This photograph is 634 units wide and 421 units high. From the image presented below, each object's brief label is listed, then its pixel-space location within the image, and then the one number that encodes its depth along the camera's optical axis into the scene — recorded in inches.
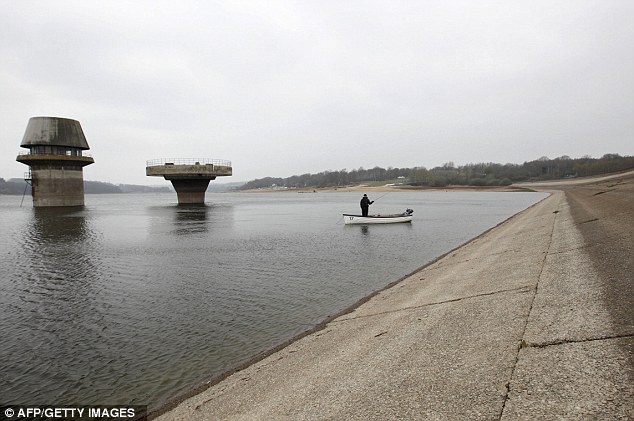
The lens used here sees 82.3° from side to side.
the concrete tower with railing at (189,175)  2608.3
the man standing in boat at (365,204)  1314.0
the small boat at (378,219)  1334.9
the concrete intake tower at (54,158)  2262.6
